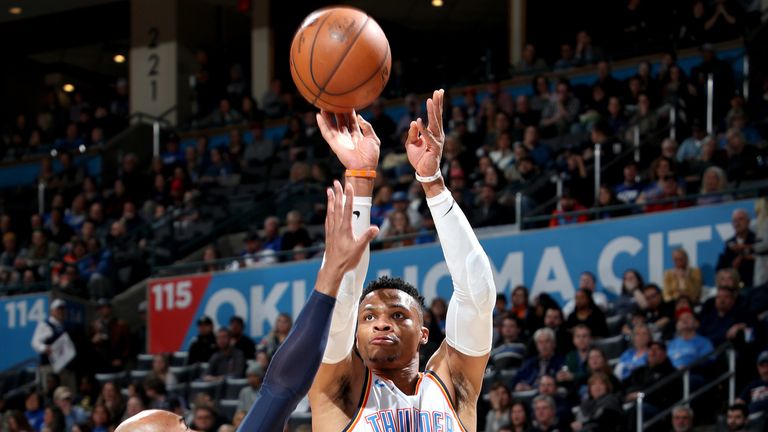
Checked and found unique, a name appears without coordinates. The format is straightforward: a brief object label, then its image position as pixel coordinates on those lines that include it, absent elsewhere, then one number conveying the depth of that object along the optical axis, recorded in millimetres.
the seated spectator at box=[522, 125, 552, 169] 14414
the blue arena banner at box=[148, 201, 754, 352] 12141
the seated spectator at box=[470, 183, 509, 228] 13328
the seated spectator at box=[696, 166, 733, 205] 12094
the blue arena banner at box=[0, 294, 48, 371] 16438
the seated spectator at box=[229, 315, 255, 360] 13719
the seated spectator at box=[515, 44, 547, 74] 17578
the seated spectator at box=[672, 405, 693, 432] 9391
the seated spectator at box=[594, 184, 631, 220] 12633
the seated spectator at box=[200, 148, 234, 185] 18172
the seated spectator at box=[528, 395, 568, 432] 9914
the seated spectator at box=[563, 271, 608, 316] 11751
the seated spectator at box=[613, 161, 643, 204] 12898
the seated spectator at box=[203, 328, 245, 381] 13344
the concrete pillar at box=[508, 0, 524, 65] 19500
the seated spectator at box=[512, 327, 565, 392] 10945
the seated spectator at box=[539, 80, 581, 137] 15080
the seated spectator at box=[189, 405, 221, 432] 11297
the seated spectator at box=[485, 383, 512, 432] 10320
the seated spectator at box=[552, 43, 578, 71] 17064
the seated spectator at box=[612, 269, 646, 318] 11461
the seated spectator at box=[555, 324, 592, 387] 10695
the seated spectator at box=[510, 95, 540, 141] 15452
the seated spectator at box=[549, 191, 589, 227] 13000
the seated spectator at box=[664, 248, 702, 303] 11508
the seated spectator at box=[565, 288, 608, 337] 11203
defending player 2961
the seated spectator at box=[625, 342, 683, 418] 10188
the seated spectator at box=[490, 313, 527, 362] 11383
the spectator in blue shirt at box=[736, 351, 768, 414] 9376
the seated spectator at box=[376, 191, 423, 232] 14055
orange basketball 4910
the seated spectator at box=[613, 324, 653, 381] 10461
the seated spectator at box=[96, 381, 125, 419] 13133
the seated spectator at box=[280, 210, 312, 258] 14758
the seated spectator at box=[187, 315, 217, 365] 14158
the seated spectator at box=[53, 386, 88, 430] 13656
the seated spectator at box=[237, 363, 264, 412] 12145
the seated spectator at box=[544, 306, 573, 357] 11070
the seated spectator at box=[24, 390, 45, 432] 14070
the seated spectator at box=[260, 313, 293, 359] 13109
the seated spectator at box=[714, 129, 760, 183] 12234
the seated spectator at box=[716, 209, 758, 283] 11164
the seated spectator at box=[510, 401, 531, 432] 9977
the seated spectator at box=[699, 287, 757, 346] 10367
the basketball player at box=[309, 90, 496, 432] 4547
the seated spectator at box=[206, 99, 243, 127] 20234
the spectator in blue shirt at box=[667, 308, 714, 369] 10383
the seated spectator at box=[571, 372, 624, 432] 9750
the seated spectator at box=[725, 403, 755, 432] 9180
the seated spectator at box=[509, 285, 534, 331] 12039
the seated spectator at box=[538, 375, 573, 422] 10070
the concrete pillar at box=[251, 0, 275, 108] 21531
